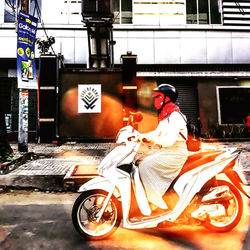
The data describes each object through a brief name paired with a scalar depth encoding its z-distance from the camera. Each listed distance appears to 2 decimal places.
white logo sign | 12.46
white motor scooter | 2.90
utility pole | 8.54
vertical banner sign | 8.23
